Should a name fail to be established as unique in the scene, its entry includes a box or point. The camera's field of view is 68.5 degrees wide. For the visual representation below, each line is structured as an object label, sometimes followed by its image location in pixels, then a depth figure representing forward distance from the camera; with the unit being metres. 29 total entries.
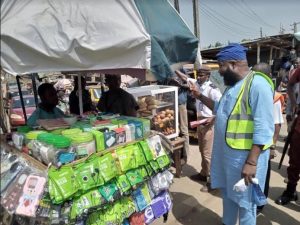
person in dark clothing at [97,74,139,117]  3.21
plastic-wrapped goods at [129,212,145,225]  2.22
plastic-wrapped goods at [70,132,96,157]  1.89
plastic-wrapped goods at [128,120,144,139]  2.25
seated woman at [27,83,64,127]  2.73
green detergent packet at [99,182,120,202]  1.94
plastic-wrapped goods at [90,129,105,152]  1.97
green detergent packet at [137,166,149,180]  2.17
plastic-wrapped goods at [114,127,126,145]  2.11
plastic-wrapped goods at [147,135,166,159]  2.25
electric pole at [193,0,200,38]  9.12
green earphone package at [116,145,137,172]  2.03
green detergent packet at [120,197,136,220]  2.11
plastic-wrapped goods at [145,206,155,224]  2.31
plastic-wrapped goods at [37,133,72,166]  1.78
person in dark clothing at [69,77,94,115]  4.46
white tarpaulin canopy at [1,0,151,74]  1.61
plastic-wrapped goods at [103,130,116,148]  2.04
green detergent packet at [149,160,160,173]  2.23
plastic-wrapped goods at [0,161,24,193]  1.73
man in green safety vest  1.90
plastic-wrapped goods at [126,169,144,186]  2.08
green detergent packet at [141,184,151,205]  2.23
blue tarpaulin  1.99
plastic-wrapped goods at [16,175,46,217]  1.66
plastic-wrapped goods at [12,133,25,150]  1.96
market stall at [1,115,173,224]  1.72
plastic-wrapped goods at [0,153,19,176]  1.78
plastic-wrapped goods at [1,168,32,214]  1.68
